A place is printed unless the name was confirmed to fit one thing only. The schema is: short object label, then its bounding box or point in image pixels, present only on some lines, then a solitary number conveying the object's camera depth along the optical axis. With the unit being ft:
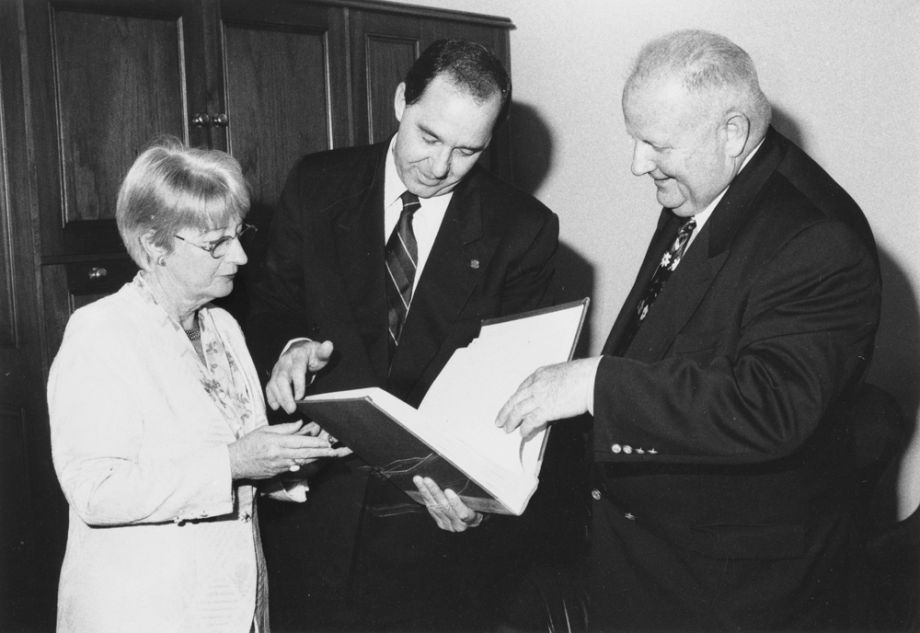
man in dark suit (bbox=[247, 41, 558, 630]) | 6.88
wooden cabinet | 7.27
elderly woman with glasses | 5.01
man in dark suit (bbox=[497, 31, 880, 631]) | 4.66
